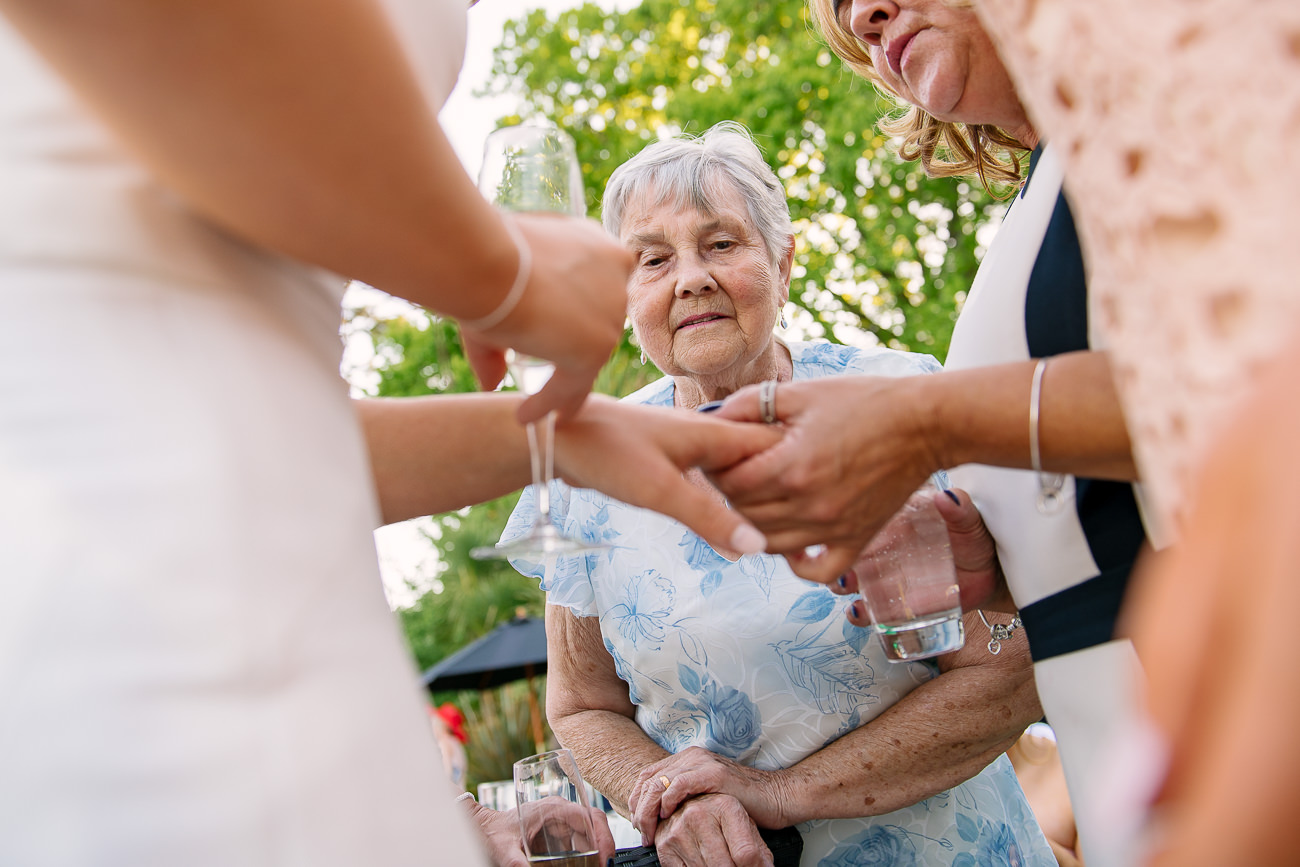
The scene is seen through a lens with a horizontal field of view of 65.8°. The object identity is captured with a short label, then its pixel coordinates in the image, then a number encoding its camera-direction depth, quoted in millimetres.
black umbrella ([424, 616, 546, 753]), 8859
